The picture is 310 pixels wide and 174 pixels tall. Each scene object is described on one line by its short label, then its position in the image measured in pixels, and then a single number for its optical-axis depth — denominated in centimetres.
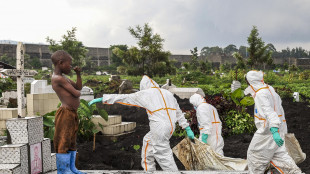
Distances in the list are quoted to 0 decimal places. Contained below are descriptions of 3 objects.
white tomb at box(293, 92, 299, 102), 1334
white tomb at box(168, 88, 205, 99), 1347
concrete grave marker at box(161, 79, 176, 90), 1356
